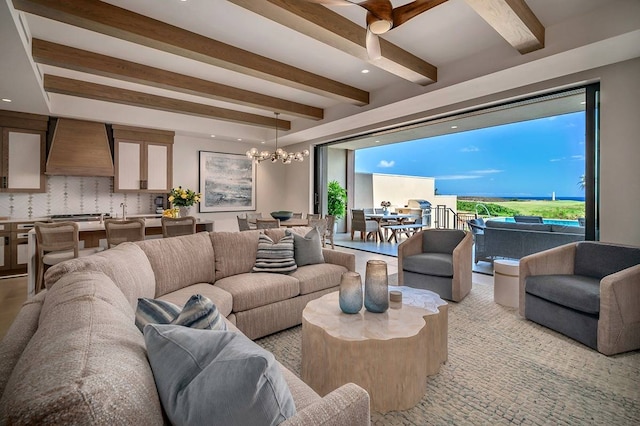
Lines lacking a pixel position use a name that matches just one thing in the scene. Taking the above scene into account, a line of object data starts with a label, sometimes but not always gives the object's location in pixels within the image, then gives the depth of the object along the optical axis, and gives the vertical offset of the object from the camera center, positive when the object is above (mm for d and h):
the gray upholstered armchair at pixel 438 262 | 3453 -567
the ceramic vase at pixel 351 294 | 1992 -530
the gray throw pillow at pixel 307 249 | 3238 -380
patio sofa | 3961 -322
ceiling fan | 2000 +1376
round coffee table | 1695 -800
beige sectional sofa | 529 -332
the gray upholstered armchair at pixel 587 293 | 2303 -650
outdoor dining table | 8214 -91
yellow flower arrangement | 4953 +247
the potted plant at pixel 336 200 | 9274 +422
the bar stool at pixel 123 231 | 3578 -209
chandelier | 5870 +1155
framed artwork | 7074 +756
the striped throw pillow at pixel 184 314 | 1060 -374
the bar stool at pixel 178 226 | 4035 -171
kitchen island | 3498 -308
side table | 3324 -764
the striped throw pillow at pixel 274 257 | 2975 -431
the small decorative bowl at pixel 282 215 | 5312 -27
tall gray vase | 2002 -494
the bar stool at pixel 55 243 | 3365 -341
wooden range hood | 5117 +1096
